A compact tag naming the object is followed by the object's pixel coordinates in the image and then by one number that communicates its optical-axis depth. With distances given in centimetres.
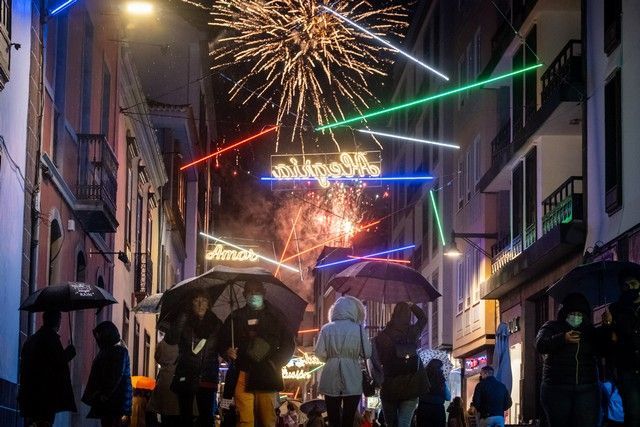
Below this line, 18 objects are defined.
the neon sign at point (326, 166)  4247
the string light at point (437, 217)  4272
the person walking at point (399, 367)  1385
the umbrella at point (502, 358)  2589
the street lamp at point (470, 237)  3409
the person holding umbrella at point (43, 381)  1350
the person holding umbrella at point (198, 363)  1368
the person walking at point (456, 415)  2289
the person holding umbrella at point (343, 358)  1360
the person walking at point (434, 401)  1791
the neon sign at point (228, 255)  5966
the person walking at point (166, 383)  1404
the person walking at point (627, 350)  1141
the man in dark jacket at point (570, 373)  1098
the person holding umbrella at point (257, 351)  1295
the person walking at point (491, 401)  1998
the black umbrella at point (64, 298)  1492
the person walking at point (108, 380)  1453
